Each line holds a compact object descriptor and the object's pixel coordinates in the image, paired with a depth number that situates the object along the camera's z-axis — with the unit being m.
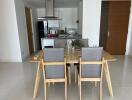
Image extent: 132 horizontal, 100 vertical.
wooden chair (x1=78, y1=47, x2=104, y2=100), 1.72
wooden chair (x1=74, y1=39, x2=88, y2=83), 2.60
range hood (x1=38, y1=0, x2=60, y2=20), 4.04
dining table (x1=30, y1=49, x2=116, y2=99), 1.83
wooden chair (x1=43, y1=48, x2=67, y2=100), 1.72
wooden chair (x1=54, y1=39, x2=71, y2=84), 2.68
